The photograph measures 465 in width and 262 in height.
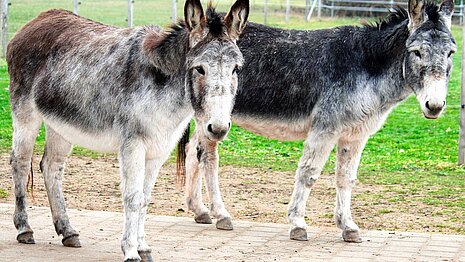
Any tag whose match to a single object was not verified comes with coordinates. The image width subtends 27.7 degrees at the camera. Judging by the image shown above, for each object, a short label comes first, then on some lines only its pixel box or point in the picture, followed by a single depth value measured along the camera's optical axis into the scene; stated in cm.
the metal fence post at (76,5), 2022
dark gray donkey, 764
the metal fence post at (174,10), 2124
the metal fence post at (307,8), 3350
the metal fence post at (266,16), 3008
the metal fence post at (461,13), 3301
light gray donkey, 611
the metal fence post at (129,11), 2039
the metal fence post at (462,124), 1141
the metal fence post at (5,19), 1925
